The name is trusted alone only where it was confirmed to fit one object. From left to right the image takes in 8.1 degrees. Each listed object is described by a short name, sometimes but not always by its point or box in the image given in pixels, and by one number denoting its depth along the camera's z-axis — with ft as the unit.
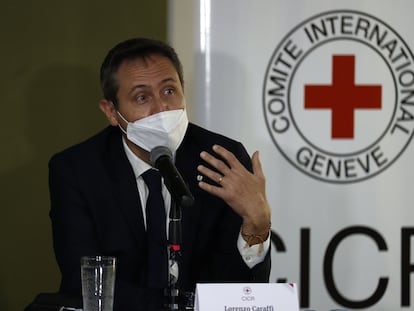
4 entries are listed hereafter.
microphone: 21.44
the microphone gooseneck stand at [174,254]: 21.72
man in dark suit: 23.59
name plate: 21.08
